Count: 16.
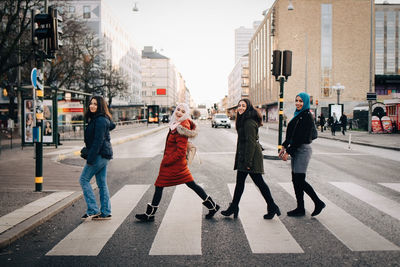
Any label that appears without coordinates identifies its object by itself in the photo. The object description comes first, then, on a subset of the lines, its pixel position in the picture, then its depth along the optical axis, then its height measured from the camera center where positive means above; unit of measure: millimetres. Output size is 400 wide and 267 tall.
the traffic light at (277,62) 10941 +1830
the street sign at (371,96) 24438 +1674
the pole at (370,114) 25272 +415
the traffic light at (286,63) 10917 +1800
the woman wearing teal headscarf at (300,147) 4805 -400
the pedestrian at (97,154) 4703 -476
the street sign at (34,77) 6567 +803
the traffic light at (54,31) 6363 +1659
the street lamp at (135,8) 44938 +14514
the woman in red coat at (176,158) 4605 -522
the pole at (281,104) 11156 +503
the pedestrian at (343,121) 26336 -116
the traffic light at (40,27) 6336 +1710
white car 42719 -210
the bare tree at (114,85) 36841 +3875
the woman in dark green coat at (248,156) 4699 -499
